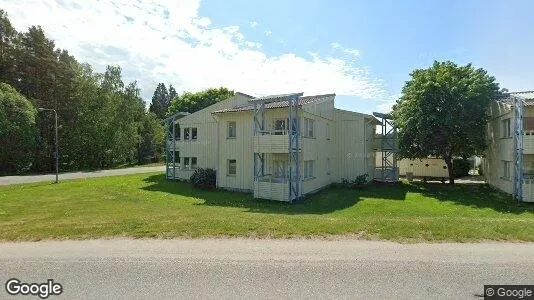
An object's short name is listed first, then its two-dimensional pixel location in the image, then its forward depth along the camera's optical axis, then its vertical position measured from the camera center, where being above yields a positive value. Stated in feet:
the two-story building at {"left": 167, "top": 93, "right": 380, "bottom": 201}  71.26 +3.64
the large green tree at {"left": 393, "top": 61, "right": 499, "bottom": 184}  83.97 +12.10
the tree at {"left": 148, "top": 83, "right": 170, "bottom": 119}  339.57 +62.42
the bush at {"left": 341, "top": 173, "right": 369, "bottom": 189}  88.02 -6.76
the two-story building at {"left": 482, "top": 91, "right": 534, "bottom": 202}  68.44 +3.32
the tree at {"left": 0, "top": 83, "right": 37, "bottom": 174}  120.20 +10.43
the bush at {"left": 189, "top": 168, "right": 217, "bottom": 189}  88.69 -5.81
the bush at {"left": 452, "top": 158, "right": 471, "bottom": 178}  121.29 -3.28
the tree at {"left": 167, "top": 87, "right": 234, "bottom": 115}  177.68 +32.63
